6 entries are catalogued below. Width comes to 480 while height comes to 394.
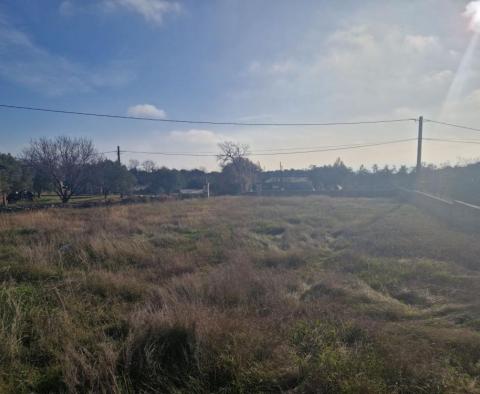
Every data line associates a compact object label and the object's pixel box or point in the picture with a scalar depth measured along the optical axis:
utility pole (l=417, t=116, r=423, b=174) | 25.66
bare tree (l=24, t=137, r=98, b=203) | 31.22
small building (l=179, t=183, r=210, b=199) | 34.34
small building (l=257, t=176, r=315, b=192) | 64.81
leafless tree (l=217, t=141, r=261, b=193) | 59.31
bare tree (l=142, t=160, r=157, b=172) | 72.12
